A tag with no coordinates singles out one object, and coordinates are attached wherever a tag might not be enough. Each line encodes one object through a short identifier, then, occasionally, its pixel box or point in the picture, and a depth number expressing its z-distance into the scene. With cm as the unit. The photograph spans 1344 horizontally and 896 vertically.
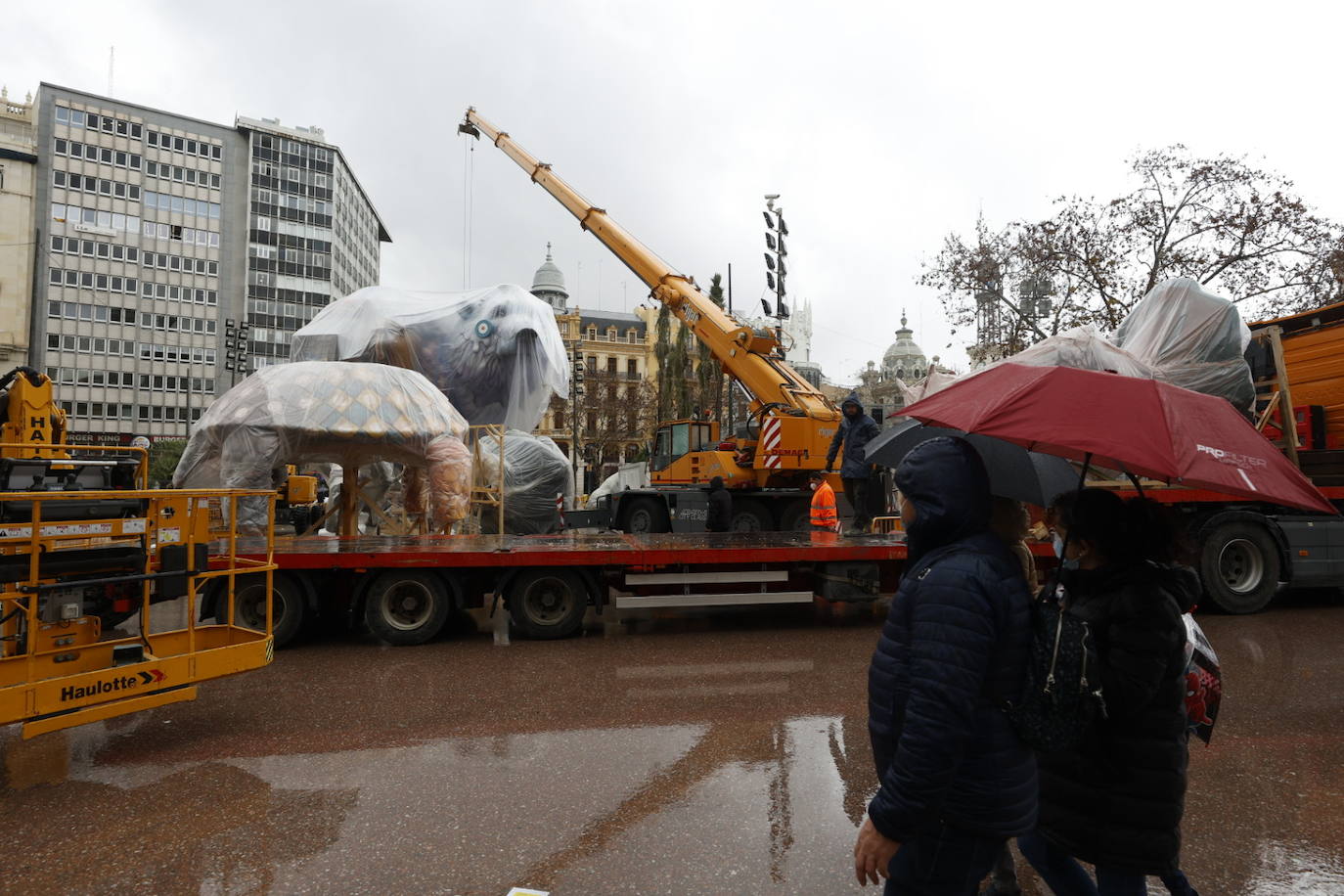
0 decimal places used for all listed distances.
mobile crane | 1509
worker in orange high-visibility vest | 1173
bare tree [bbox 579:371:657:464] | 4922
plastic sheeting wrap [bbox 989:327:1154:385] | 933
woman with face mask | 241
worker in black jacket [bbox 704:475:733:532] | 1277
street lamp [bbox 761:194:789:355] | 1858
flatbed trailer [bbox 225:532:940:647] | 749
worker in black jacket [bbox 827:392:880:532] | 1118
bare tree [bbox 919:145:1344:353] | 1975
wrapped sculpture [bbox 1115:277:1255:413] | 926
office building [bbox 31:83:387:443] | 6444
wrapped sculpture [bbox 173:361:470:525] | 1009
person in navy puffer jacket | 199
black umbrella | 338
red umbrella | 235
